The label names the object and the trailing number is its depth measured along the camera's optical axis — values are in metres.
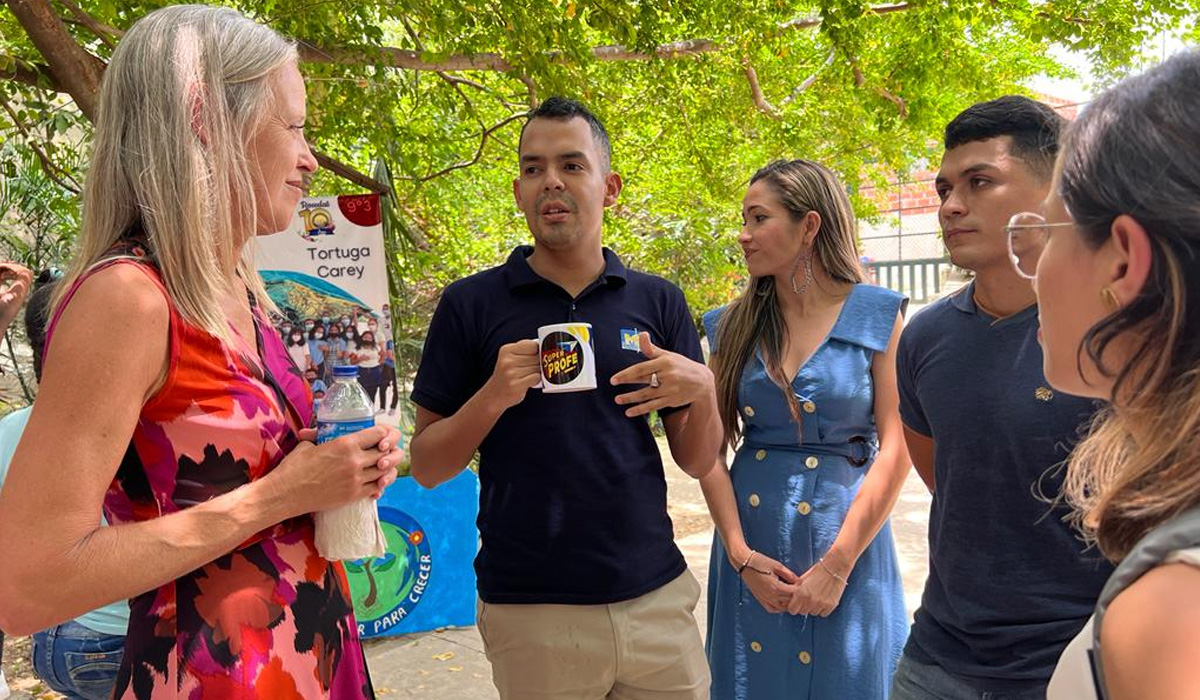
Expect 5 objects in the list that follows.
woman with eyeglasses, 0.87
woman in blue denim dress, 2.97
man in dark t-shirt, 2.12
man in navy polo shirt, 2.58
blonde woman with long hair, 1.35
